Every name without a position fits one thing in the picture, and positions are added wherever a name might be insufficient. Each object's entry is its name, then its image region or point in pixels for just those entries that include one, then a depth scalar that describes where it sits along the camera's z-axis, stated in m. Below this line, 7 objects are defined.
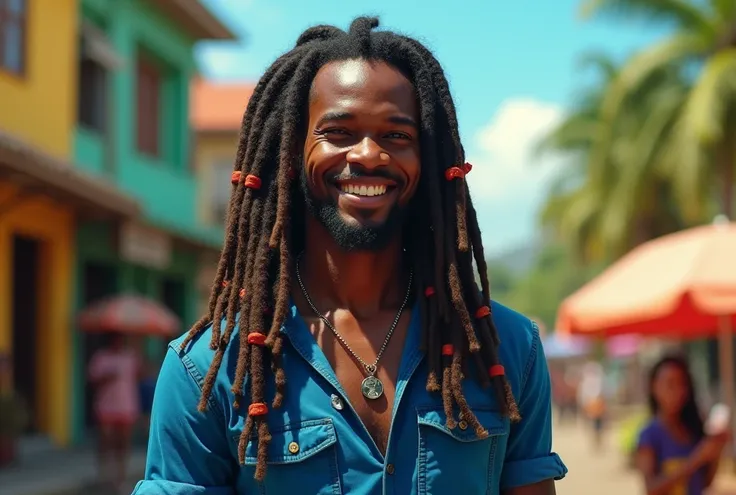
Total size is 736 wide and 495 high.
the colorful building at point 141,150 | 16.08
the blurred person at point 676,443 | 5.73
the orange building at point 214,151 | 29.09
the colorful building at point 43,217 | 13.61
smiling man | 2.15
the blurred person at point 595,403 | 21.22
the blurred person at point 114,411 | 11.58
